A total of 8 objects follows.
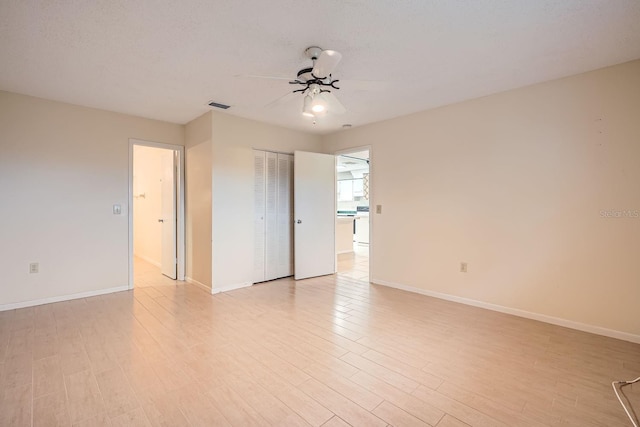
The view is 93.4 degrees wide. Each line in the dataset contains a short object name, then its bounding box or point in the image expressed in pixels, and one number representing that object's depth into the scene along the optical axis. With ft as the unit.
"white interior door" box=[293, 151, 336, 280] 15.38
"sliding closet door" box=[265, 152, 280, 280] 15.10
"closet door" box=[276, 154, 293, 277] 15.66
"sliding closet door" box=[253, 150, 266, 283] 14.60
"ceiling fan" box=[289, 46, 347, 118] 6.76
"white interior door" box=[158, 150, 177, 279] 15.40
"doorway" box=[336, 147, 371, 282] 18.20
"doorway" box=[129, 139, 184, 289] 15.07
